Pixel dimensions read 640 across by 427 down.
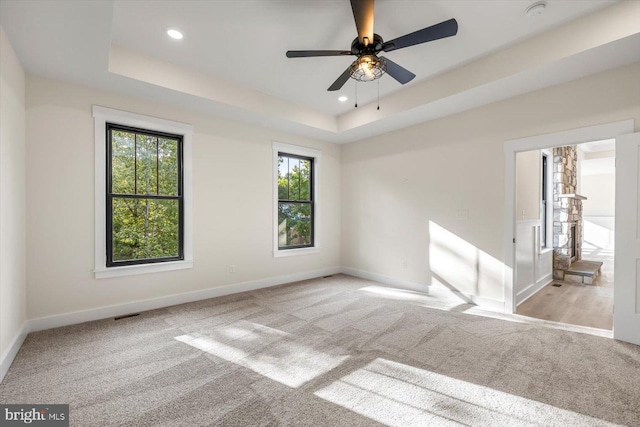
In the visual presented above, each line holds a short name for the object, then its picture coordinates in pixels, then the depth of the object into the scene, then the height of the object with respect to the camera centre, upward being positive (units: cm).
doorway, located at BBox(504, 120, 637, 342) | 326 +42
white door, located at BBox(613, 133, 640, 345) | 281 -30
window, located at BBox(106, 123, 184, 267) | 363 +18
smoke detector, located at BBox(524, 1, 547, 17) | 247 +178
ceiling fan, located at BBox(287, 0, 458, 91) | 223 +143
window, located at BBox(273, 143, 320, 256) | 524 +21
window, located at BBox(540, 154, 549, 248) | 563 +22
